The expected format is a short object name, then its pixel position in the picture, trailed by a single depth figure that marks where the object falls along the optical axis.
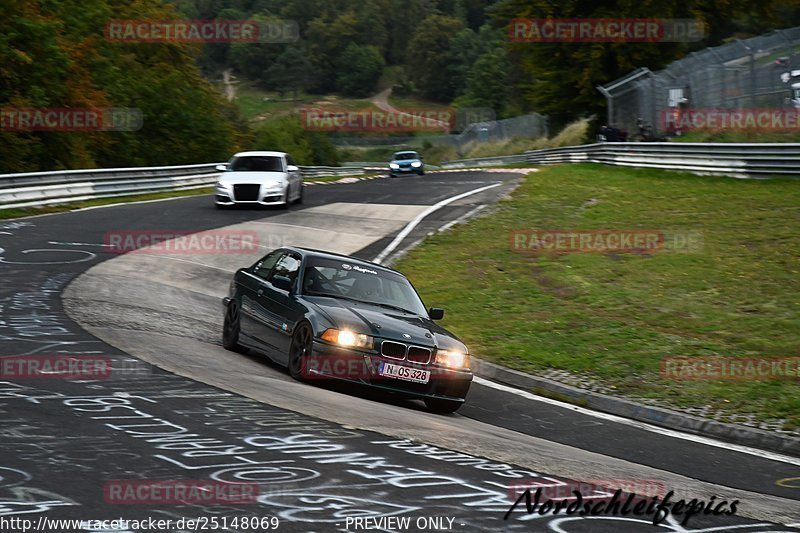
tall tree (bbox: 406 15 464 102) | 177.50
